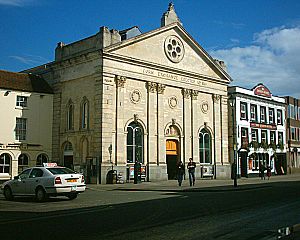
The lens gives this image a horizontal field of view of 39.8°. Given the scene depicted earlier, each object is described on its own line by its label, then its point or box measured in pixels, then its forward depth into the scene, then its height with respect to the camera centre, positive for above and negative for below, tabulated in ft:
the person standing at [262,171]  123.13 -4.28
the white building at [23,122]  105.81 +9.52
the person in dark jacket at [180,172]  92.84 -3.39
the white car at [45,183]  57.62 -3.67
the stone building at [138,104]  104.58 +14.79
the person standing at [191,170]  91.40 -2.91
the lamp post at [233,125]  137.83 +10.63
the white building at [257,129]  143.84 +10.01
